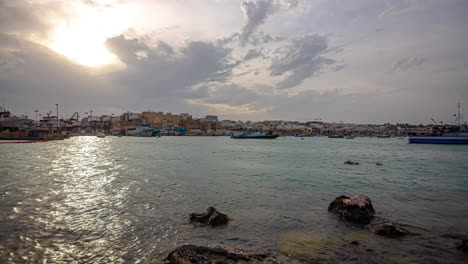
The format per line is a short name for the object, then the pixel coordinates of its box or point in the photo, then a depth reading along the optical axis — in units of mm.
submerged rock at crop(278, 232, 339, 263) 5309
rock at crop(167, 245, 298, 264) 4711
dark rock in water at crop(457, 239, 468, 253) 5635
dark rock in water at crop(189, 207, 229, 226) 7230
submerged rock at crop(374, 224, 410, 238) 6571
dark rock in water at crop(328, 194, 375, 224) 7660
